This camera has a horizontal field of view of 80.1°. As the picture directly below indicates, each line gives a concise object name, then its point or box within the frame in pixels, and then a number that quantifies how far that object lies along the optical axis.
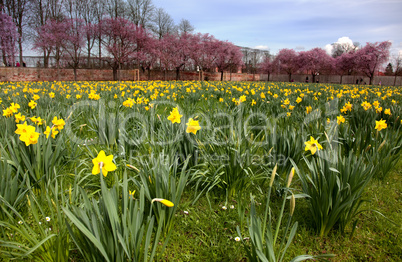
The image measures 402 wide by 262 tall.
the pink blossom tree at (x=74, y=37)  21.88
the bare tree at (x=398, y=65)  41.41
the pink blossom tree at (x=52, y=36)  20.56
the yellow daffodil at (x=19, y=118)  2.45
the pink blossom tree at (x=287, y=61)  47.16
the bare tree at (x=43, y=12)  26.68
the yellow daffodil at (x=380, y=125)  2.44
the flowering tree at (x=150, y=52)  28.02
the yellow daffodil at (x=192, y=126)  2.04
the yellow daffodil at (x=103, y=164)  1.18
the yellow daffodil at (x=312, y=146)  1.57
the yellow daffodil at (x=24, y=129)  1.66
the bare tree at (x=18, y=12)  25.88
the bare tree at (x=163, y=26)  39.27
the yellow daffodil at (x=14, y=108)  2.79
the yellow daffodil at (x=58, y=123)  2.16
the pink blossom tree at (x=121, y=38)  25.18
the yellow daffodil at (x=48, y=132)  1.99
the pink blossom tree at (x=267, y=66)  51.84
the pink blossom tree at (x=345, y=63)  36.69
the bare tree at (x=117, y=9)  32.03
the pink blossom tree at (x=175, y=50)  30.76
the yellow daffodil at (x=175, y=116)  2.32
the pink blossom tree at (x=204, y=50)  33.88
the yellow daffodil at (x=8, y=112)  2.75
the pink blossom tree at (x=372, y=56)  33.69
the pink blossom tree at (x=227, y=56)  37.52
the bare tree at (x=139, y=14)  33.88
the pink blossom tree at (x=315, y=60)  43.53
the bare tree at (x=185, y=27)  42.25
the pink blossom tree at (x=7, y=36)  23.42
